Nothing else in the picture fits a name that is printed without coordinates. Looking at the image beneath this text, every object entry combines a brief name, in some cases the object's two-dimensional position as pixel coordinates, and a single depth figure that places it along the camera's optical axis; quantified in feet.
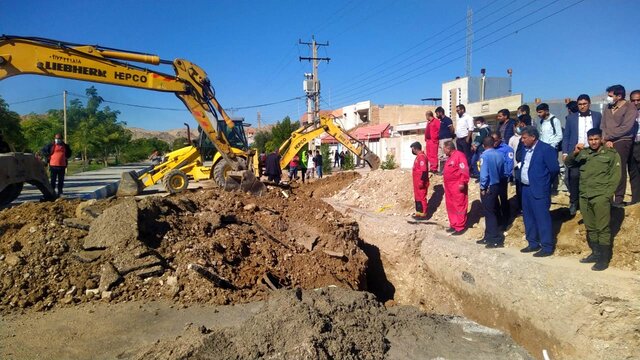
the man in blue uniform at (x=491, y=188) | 19.51
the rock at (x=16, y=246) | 17.37
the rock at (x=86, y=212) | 20.63
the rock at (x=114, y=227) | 17.58
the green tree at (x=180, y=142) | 175.67
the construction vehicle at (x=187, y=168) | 40.24
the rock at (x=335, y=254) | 21.30
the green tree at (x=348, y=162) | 81.41
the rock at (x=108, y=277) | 15.85
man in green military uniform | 14.89
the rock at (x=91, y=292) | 15.62
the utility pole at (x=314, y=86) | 99.19
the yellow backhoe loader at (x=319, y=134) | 46.34
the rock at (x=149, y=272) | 16.52
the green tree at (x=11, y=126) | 58.08
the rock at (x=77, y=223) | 19.15
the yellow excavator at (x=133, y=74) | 26.63
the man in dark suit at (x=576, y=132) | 18.48
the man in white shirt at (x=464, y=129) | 27.58
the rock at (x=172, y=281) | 16.39
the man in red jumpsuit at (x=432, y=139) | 29.40
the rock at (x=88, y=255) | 16.89
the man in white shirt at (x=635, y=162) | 17.92
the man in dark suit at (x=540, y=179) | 16.89
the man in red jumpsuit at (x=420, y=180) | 24.22
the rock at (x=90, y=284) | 15.92
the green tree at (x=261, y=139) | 178.40
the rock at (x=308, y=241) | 22.31
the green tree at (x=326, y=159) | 82.69
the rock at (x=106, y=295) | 15.54
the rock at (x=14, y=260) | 16.10
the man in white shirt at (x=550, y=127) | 20.74
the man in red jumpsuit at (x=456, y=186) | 20.93
